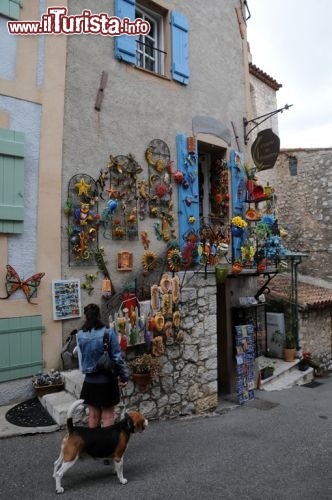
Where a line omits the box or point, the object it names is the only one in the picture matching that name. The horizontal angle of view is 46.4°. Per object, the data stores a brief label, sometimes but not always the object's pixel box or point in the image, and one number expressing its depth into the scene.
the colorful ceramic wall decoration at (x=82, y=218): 5.97
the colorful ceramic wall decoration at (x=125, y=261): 6.55
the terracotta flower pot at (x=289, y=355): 10.12
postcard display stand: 7.18
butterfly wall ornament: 5.32
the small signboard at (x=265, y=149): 8.19
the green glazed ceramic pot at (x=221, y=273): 6.52
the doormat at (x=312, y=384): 9.46
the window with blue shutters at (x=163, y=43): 7.62
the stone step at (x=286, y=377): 8.62
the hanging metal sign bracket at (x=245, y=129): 9.48
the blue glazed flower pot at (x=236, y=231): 7.64
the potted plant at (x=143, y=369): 5.33
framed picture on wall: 5.72
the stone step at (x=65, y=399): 4.77
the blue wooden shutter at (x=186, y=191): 7.68
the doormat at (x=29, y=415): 4.76
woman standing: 3.96
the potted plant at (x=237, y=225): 7.41
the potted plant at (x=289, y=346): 10.13
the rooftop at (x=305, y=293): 10.88
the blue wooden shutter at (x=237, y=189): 8.79
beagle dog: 3.43
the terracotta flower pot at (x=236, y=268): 6.83
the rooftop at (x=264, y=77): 12.66
